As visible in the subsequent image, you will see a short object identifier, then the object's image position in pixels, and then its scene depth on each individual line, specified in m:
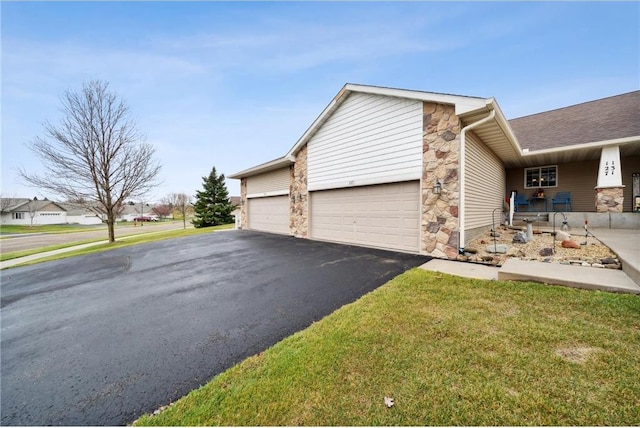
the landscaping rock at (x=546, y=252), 5.19
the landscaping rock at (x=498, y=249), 5.71
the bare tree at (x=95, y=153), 11.99
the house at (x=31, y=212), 43.22
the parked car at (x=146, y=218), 55.28
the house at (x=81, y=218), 49.03
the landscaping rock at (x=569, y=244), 5.51
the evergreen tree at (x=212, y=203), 23.30
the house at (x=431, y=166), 5.98
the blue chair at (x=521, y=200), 11.52
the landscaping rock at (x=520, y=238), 6.48
